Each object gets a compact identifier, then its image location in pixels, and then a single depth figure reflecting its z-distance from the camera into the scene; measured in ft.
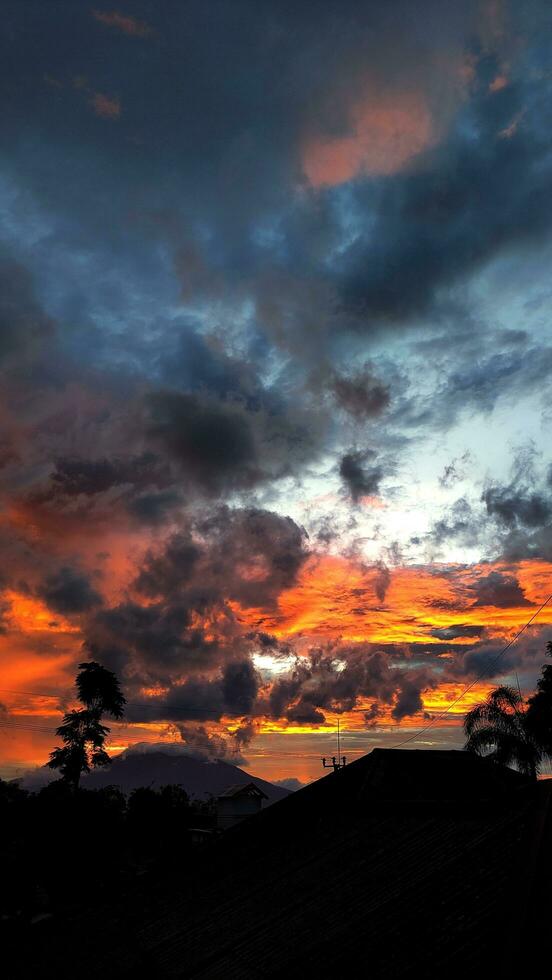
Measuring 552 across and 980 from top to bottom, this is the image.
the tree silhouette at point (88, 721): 196.65
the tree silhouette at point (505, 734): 167.22
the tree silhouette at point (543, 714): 163.12
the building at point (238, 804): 263.70
